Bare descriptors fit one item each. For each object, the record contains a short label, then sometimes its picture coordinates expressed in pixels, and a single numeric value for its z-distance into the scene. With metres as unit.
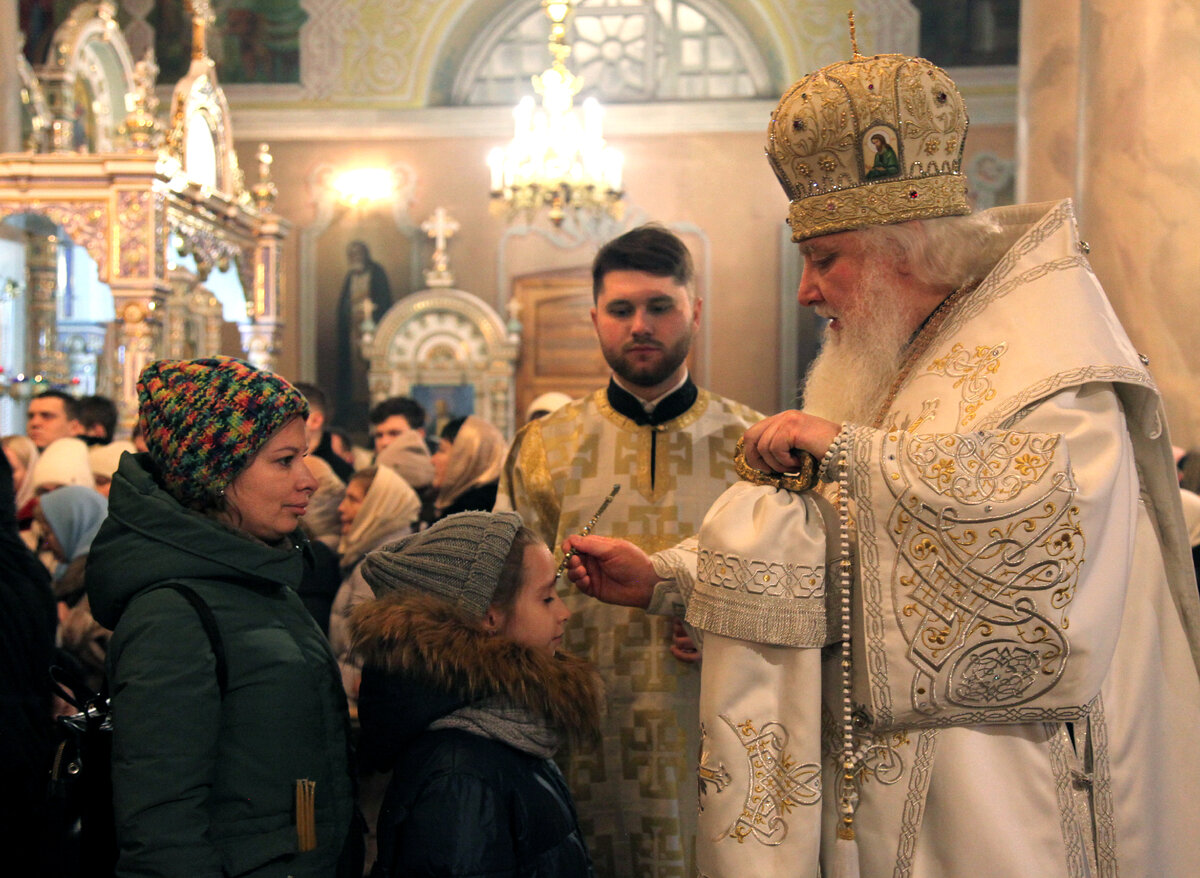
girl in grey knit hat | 1.88
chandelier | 10.58
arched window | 13.80
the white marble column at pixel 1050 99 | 5.69
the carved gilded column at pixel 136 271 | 7.31
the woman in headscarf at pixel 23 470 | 4.89
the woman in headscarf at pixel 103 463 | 5.19
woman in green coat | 1.76
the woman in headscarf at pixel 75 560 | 3.52
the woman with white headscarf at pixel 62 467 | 4.85
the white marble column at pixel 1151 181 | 4.34
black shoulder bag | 1.88
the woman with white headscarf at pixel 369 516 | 3.96
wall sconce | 13.62
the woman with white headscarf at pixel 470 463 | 4.48
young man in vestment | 2.65
